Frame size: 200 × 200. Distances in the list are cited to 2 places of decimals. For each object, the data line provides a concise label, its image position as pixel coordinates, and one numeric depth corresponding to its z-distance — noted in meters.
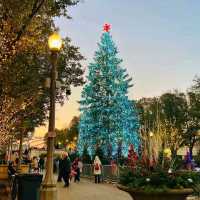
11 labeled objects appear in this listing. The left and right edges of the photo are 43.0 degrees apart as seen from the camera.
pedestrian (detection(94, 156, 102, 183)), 15.69
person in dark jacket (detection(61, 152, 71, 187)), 13.38
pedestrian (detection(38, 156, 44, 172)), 26.31
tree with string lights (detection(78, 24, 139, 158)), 22.30
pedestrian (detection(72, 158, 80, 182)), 16.75
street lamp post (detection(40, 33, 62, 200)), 6.41
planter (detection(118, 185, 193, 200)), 5.47
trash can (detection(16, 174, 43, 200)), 7.89
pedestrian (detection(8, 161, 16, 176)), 11.47
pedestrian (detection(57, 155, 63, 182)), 14.14
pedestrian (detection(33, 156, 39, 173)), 19.79
